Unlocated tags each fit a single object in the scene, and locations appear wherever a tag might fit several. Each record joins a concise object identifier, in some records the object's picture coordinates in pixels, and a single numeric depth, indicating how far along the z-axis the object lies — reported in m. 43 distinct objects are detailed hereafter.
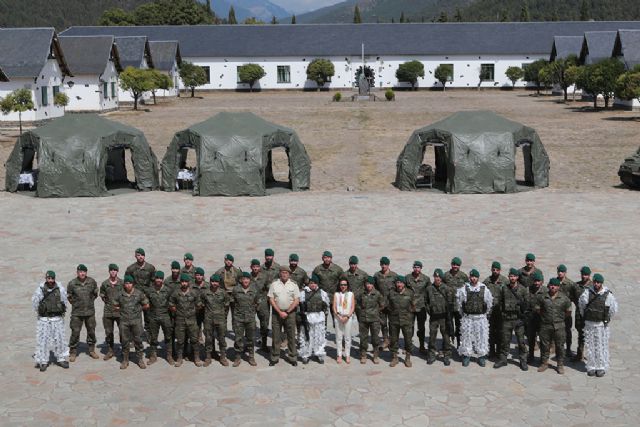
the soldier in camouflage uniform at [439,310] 11.70
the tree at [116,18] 100.25
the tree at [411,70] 79.62
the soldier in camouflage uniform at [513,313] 11.48
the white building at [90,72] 56.66
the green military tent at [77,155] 24.89
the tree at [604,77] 50.34
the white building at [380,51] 81.69
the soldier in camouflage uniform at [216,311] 11.65
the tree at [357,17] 119.89
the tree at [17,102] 38.25
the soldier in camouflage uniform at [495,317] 11.75
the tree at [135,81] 56.78
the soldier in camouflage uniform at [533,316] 11.43
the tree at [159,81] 61.59
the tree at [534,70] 76.19
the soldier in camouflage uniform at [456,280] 11.93
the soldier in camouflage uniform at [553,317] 11.29
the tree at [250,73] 80.00
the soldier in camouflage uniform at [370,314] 11.78
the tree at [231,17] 125.51
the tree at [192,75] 73.50
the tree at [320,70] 79.75
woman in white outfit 11.80
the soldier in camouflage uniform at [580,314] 11.44
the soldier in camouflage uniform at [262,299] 12.27
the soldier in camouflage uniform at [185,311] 11.62
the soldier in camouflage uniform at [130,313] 11.62
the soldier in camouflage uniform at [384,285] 12.07
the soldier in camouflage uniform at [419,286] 11.81
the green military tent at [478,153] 24.69
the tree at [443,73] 79.75
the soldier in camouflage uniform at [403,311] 11.65
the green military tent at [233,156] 24.75
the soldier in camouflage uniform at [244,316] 11.83
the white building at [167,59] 74.75
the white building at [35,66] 46.06
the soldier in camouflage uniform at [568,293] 11.53
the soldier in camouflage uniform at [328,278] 12.46
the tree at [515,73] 79.06
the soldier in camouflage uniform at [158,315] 11.73
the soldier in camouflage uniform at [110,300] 11.77
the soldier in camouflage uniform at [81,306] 11.89
